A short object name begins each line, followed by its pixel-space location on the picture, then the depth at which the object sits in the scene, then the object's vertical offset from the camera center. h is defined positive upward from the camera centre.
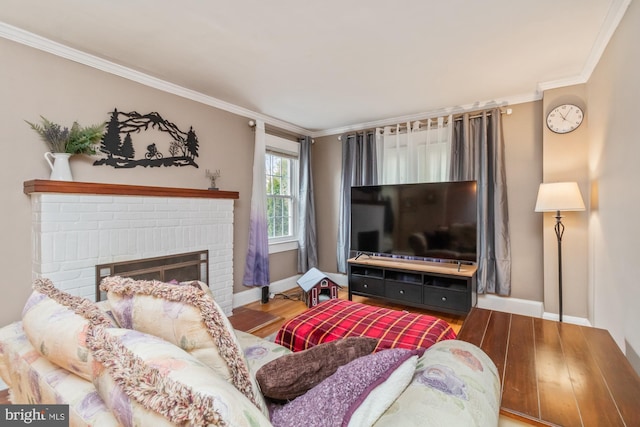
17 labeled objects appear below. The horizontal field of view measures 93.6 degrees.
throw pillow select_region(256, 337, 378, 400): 0.99 -0.53
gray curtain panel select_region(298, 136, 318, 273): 4.44 +0.00
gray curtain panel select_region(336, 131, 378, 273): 4.13 +0.60
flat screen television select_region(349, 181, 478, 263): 3.16 -0.07
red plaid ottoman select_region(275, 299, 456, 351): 1.83 -0.74
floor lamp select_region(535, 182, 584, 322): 2.49 +0.13
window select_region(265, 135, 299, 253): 4.14 +0.33
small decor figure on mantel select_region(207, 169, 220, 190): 3.28 +0.42
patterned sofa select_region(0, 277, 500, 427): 0.61 -0.41
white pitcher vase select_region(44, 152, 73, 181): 2.13 +0.35
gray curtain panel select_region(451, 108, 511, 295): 3.25 +0.26
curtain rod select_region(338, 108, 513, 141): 3.24 +1.14
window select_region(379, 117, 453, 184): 3.60 +0.78
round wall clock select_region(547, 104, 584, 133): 2.78 +0.91
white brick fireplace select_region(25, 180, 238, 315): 2.08 -0.11
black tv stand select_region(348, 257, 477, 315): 3.07 -0.75
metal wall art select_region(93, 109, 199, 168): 2.51 +0.67
